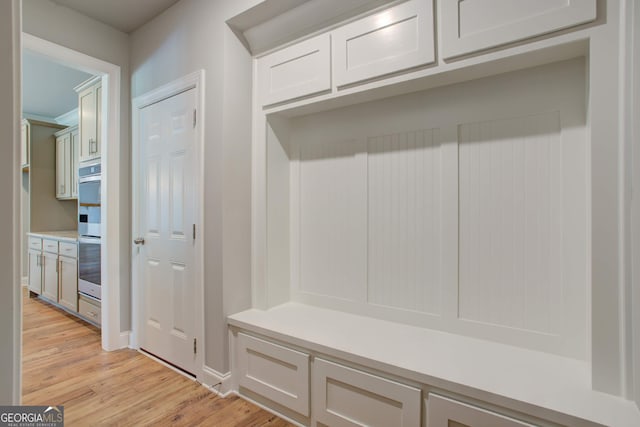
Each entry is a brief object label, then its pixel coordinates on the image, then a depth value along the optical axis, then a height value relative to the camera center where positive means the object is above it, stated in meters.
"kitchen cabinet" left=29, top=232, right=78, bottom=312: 3.52 -0.66
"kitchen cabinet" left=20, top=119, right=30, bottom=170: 4.50 +0.97
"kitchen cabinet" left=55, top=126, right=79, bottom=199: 4.33 +0.66
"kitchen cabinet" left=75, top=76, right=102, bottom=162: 3.11 +0.92
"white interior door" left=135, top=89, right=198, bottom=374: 2.33 -0.13
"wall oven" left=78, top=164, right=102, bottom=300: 3.13 -0.19
